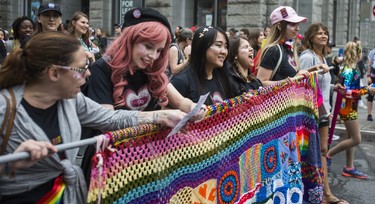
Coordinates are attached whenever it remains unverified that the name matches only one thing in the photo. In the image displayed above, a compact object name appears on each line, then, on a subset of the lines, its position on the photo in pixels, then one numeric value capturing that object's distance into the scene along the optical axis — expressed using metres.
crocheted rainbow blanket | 2.46
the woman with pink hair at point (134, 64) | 2.92
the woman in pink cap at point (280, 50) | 4.91
